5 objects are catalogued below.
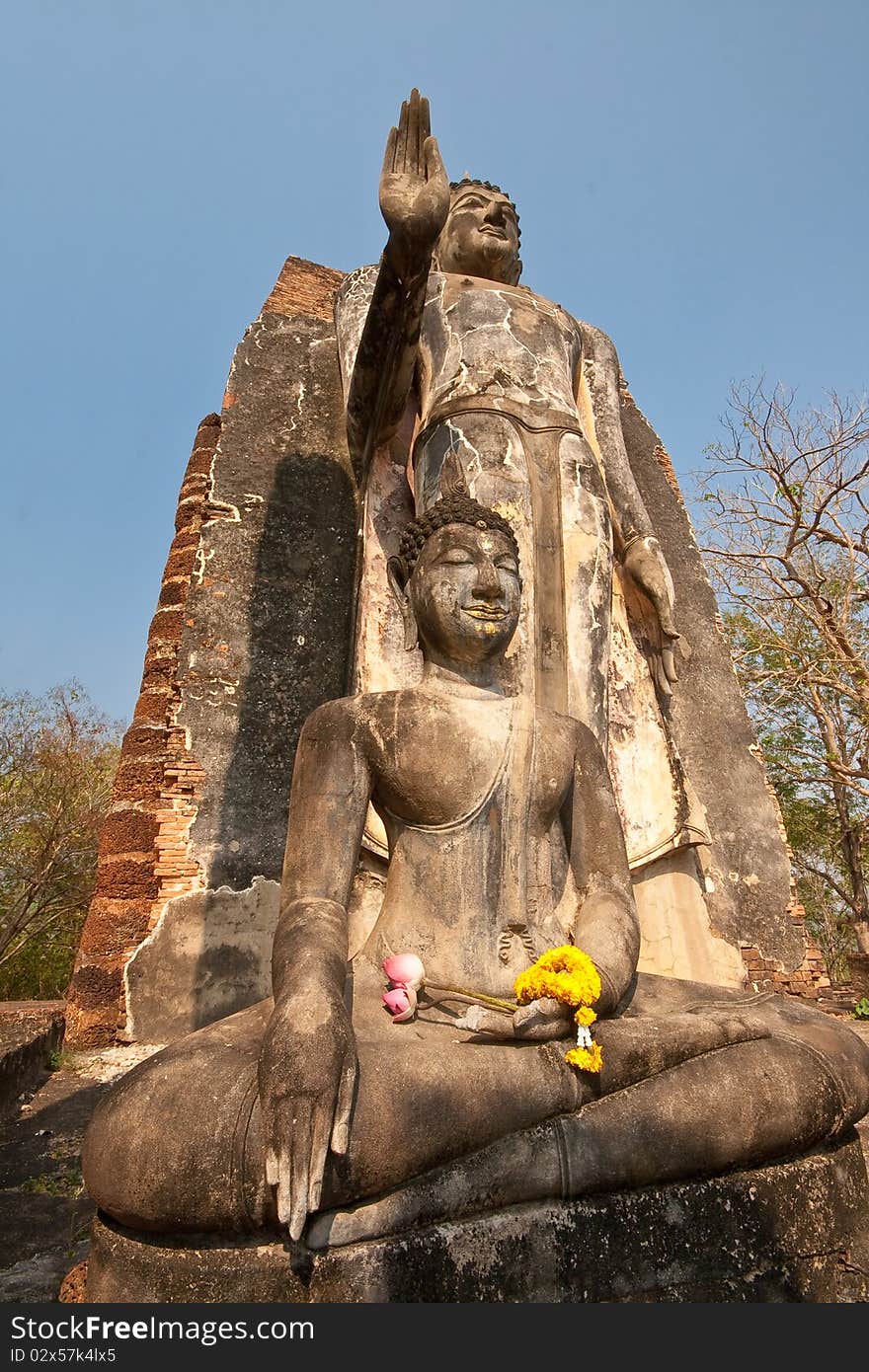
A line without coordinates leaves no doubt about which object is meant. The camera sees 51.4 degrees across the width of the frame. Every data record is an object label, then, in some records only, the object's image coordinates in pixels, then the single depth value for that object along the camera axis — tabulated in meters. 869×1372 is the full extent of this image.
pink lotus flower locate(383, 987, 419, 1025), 2.13
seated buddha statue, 1.66
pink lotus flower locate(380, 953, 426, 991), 2.19
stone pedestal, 1.62
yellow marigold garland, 1.98
